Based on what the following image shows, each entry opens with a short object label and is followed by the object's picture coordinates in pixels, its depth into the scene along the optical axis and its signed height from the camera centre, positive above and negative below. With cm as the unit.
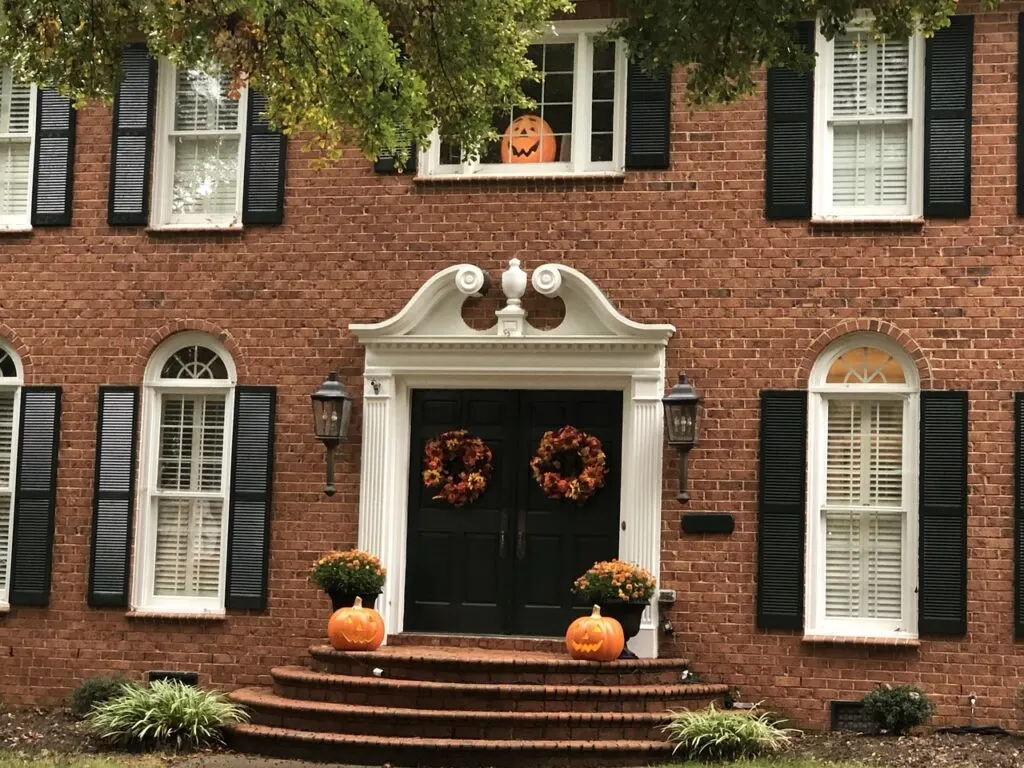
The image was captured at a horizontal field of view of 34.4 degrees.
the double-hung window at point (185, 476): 1398 +28
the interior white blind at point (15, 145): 1457 +315
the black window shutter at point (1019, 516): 1238 +18
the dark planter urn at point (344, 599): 1299 -66
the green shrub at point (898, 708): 1220 -128
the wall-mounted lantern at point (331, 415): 1340 +80
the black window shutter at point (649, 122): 1336 +325
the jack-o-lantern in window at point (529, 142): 1380 +316
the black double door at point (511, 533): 1348 -10
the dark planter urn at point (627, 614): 1258 -68
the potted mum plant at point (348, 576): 1291 -48
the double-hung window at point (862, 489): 1282 +35
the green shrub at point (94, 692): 1337 -151
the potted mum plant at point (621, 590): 1249 -50
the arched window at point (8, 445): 1424 +50
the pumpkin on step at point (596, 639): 1228 -86
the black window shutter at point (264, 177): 1395 +282
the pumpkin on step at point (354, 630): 1270 -88
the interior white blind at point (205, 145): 1423 +315
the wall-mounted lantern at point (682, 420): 1282 +83
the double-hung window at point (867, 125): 1309 +324
